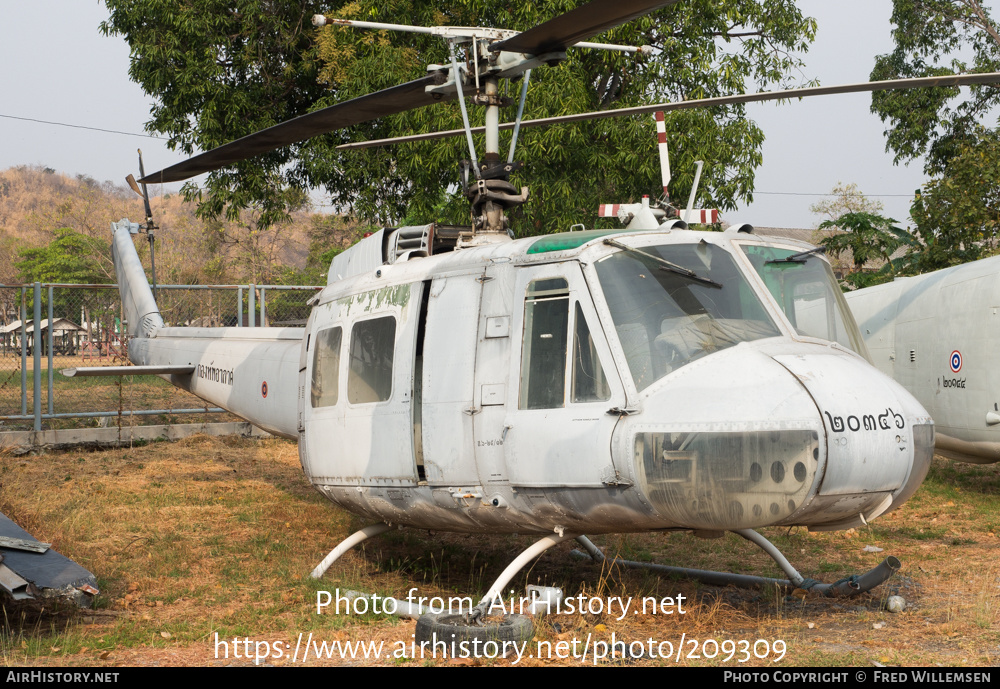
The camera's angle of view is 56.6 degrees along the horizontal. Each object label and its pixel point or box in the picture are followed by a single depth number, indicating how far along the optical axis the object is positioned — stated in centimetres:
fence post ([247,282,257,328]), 1603
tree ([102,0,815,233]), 1430
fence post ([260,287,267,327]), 1604
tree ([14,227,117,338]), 6781
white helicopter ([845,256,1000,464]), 1086
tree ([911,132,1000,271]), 1881
